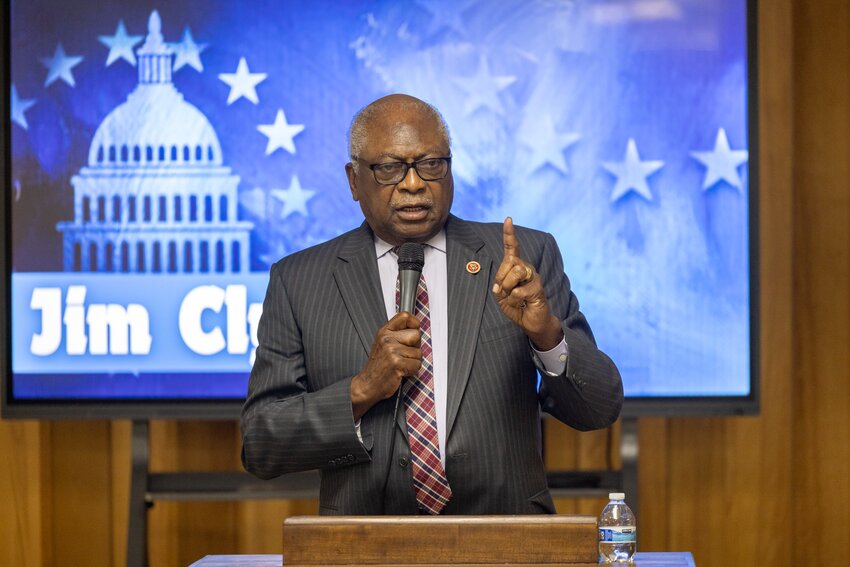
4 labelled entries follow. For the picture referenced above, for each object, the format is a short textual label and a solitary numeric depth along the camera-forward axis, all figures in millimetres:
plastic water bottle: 6894
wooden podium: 6730
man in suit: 7104
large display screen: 8662
